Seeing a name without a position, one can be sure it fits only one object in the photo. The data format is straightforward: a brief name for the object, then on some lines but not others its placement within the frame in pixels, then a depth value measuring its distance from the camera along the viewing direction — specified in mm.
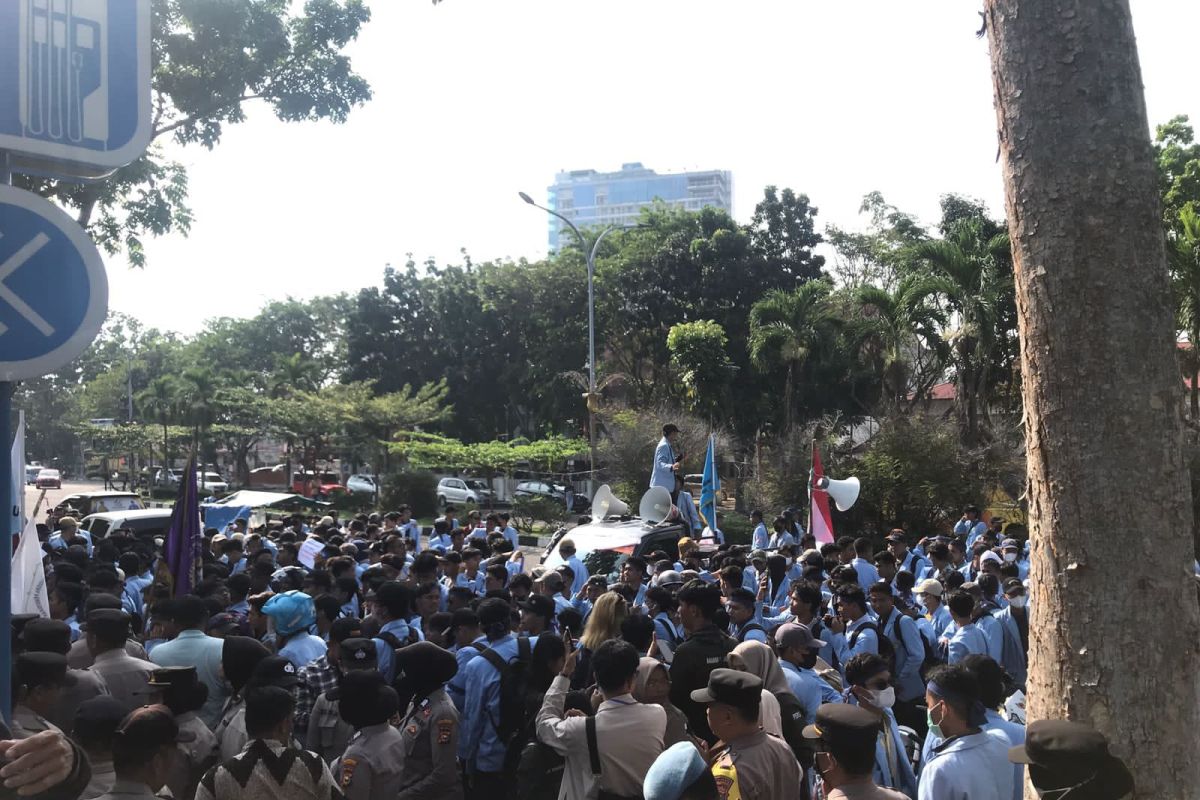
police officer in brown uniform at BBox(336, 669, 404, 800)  4430
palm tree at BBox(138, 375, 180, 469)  48681
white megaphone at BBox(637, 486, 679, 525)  13344
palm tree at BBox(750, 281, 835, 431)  29547
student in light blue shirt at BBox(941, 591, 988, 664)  7047
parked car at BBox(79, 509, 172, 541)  18500
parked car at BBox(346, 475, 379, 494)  41719
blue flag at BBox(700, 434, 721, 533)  14242
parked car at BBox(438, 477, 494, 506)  37625
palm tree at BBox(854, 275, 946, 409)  25812
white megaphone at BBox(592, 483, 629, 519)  13695
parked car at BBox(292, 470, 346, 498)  39156
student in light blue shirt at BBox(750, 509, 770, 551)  14677
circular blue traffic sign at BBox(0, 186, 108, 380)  2664
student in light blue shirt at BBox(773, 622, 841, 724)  5383
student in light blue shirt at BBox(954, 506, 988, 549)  15539
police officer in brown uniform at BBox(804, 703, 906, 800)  3348
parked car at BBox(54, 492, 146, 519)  23344
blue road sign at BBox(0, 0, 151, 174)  2713
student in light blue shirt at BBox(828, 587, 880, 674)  6929
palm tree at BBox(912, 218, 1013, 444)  24234
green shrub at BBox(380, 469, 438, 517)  32375
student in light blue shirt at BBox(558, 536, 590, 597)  10477
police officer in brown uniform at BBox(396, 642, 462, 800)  5035
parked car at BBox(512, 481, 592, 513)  28897
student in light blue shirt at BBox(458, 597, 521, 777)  5754
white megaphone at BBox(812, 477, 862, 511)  13648
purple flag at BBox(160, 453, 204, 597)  7074
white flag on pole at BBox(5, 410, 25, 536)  8797
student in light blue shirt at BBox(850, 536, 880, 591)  10125
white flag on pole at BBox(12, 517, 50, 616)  7379
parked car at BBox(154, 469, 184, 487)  50141
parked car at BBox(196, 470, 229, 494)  46094
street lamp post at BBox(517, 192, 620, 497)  26047
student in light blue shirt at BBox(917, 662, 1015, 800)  3924
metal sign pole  2717
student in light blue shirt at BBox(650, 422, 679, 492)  13906
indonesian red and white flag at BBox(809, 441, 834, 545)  11555
